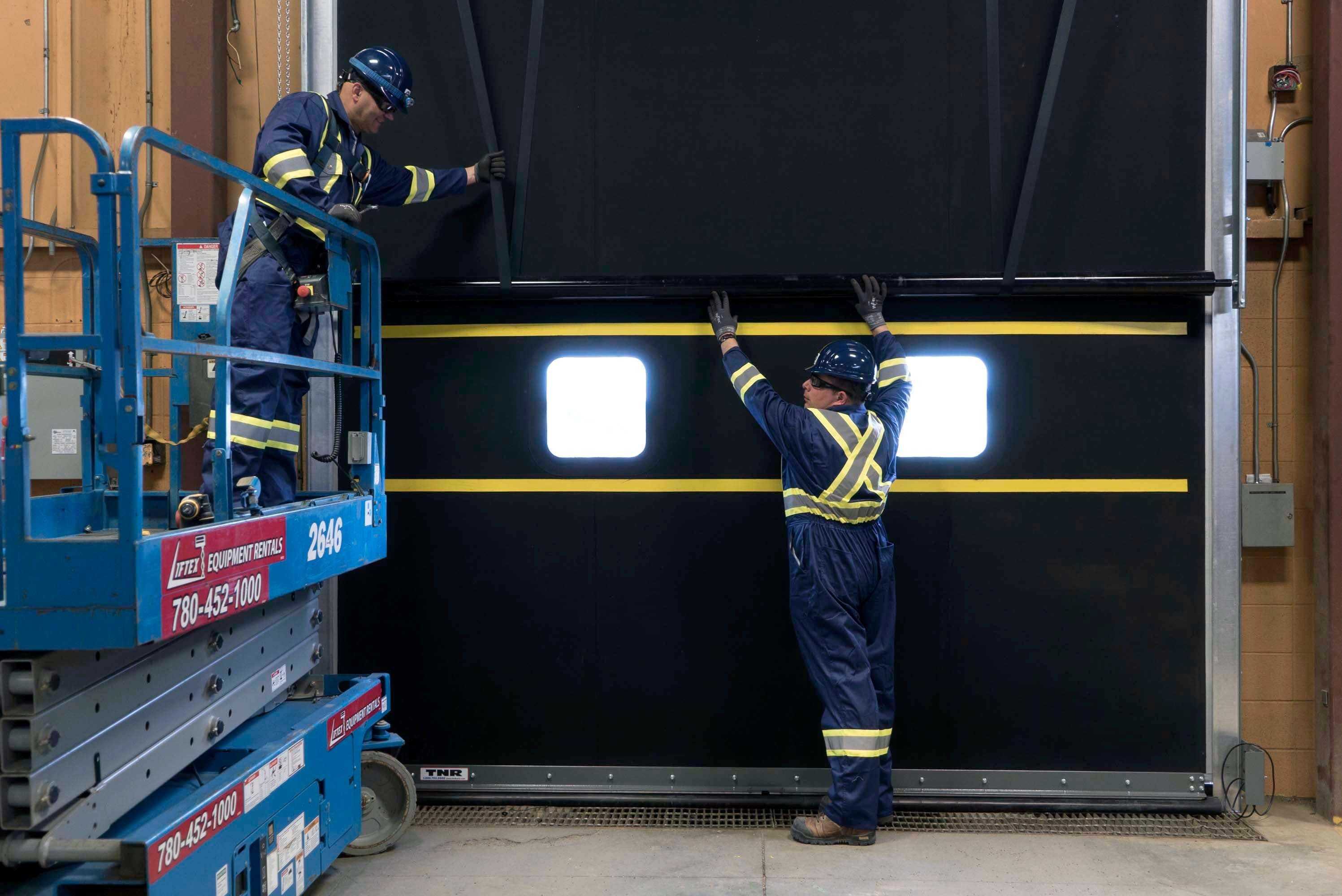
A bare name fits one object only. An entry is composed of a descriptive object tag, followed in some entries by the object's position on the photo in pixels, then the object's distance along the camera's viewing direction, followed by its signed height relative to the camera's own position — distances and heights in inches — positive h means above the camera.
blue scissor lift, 88.0 -22.1
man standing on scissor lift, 141.6 +36.4
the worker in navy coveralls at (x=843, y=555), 159.2 -19.1
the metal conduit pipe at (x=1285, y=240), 182.5 +38.0
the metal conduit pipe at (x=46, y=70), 191.3 +73.2
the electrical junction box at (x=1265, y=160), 182.1 +52.7
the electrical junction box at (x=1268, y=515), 179.6 -13.8
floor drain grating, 171.8 -68.6
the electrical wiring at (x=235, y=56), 191.8 +76.4
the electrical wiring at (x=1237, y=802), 177.3 -66.4
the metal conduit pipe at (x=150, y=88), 190.5 +69.5
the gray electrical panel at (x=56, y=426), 187.3 +2.9
